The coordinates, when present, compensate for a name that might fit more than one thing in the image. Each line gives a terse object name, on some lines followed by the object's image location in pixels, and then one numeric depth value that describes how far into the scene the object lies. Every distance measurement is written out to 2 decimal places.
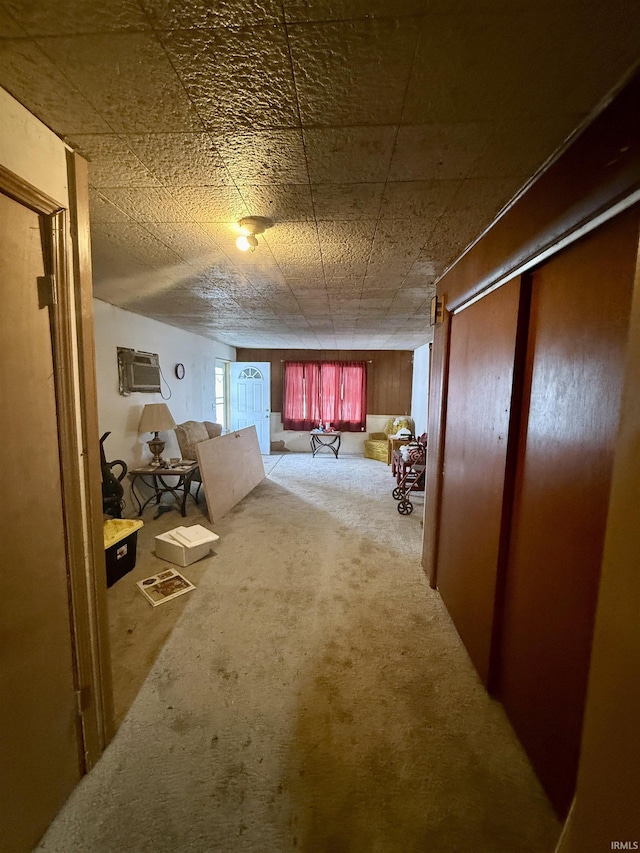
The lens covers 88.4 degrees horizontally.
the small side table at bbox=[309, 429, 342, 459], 6.96
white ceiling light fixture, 1.60
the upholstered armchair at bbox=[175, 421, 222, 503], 4.09
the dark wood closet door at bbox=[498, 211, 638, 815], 0.94
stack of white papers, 2.71
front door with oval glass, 6.55
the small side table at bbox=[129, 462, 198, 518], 3.62
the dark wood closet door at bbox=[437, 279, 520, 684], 1.48
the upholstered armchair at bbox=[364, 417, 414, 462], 6.50
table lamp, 3.76
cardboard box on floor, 2.65
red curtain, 7.09
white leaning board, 3.67
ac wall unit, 3.61
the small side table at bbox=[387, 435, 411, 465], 5.66
